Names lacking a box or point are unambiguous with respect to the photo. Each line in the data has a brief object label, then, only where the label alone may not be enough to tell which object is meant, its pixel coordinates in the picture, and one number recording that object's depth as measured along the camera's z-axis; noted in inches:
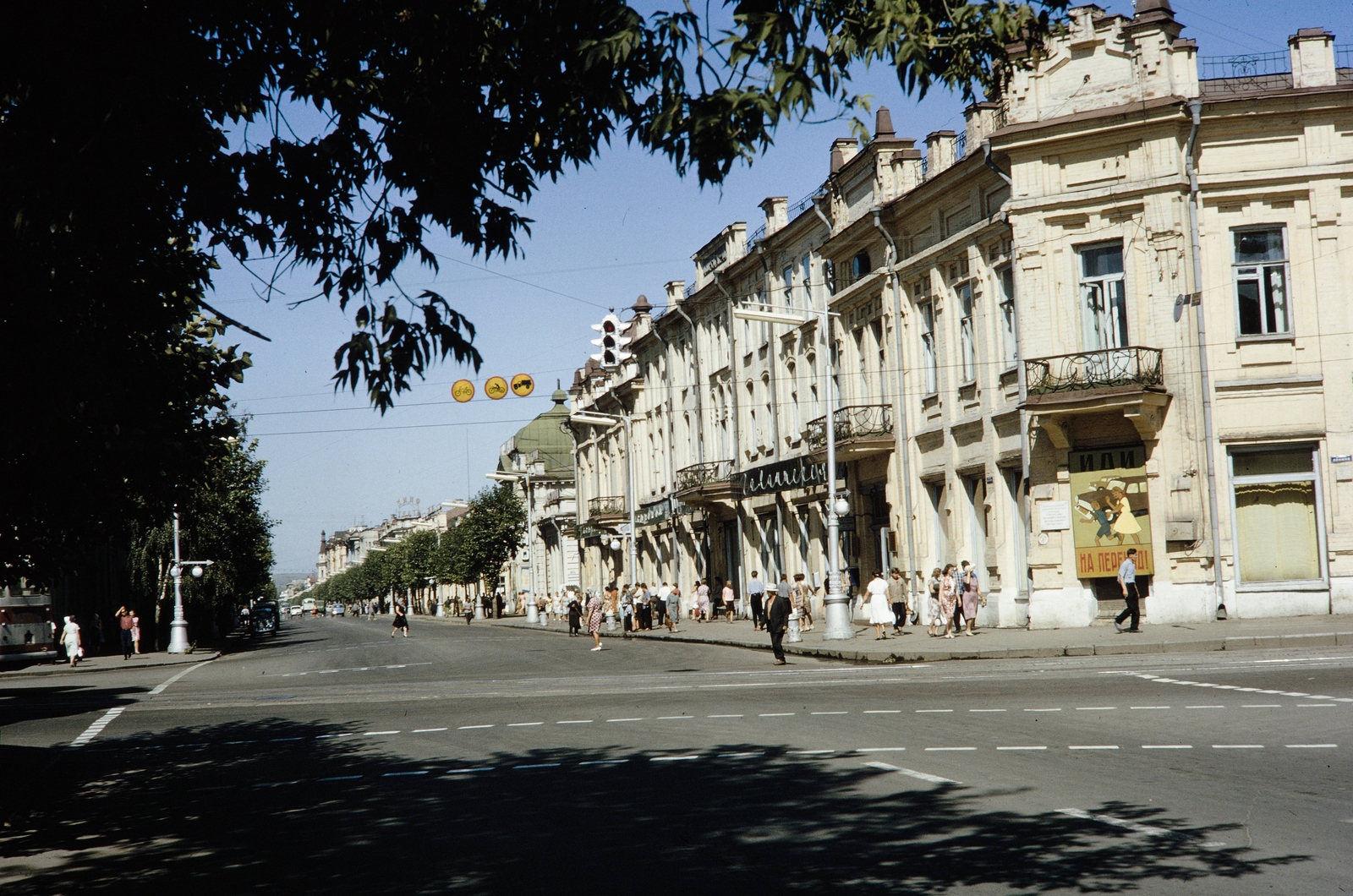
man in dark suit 1013.2
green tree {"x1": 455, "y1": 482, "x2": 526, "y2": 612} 3639.3
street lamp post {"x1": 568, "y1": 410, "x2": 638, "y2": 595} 1925.4
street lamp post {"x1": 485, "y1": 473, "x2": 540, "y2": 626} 2627.2
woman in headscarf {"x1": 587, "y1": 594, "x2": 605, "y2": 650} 1461.6
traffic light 1441.9
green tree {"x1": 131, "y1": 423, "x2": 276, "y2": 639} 2028.8
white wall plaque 1157.1
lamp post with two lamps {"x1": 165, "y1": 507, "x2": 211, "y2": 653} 1929.1
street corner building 1097.4
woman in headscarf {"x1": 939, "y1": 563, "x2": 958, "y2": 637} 1192.8
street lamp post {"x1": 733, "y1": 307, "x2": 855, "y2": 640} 1218.6
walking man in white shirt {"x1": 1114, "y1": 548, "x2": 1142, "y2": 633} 1016.2
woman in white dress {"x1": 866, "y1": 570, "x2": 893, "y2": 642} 1195.9
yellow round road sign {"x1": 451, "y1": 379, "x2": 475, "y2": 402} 1213.1
